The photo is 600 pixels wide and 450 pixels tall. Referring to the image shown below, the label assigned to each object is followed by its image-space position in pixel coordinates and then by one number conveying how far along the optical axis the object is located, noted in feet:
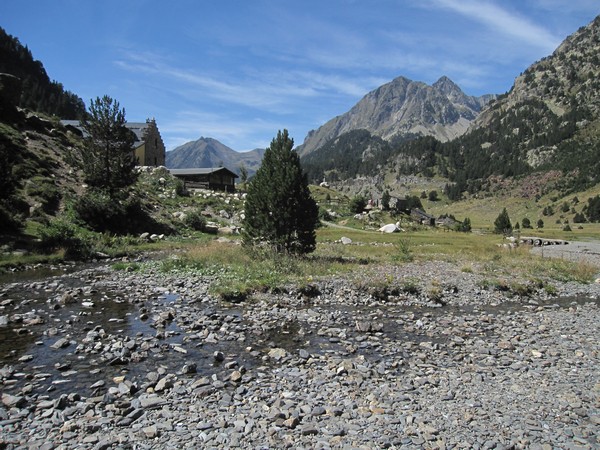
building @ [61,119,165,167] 270.26
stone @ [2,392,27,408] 28.73
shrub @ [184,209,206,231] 167.73
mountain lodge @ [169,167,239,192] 266.90
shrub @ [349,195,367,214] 325.42
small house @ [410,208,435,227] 383.45
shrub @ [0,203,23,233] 101.71
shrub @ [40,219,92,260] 99.50
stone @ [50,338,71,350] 40.24
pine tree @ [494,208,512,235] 303.85
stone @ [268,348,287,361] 40.34
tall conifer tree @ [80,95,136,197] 142.72
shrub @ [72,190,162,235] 129.70
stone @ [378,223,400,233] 259.70
